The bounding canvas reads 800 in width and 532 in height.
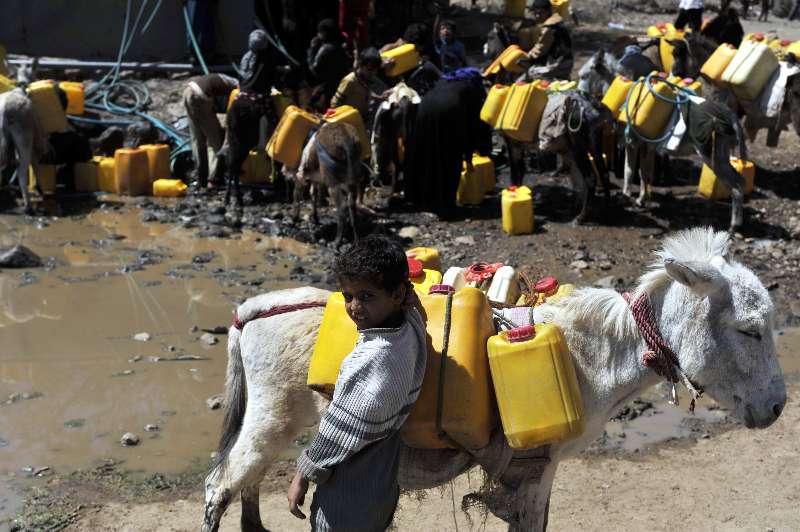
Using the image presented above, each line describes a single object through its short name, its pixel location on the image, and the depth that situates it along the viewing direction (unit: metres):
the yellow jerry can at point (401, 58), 13.69
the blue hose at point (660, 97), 11.38
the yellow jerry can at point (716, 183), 11.98
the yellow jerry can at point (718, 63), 13.07
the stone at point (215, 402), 6.69
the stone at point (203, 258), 10.28
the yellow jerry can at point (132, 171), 13.08
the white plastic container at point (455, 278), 4.22
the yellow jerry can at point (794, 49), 12.58
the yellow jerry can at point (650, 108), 11.43
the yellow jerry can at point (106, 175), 13.26
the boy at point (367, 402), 3.13
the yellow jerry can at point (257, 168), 13.48
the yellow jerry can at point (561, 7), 18.02
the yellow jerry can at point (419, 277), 4.18
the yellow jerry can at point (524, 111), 11.69
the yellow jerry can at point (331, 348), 3.56
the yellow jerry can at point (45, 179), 12.87
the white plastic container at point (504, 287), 4.24
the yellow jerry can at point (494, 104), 12.02
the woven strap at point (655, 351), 3.58
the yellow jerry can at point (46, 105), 12.23
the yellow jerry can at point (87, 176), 13.31
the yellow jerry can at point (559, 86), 12.09
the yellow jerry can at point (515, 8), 20.88
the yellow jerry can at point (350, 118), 11.69
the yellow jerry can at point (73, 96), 13.35
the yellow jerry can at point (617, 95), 12.00
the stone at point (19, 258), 9.87
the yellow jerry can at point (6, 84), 12.86
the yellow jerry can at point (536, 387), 3.46
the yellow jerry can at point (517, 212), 11.06
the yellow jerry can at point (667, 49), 14.46
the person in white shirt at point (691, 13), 16.14
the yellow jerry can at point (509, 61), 14.05
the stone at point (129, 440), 6.14
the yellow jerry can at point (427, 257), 4.62
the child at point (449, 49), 14.49
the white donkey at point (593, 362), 3.51
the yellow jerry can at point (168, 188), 13.14
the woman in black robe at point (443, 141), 12.20
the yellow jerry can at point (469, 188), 12.45
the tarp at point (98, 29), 15.98
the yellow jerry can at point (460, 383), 3.53
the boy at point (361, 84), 13.10
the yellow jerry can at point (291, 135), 11.52
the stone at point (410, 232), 11.41
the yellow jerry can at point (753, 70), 12.62
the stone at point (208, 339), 7.88
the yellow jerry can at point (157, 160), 13.36
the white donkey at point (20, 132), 11.86
